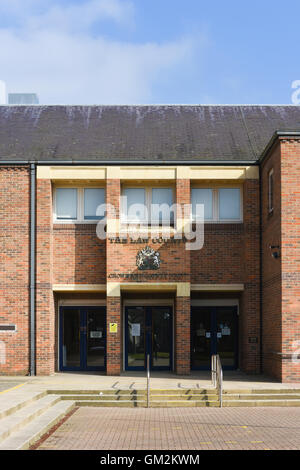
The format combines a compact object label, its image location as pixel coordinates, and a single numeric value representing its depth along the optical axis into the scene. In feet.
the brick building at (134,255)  66.85
